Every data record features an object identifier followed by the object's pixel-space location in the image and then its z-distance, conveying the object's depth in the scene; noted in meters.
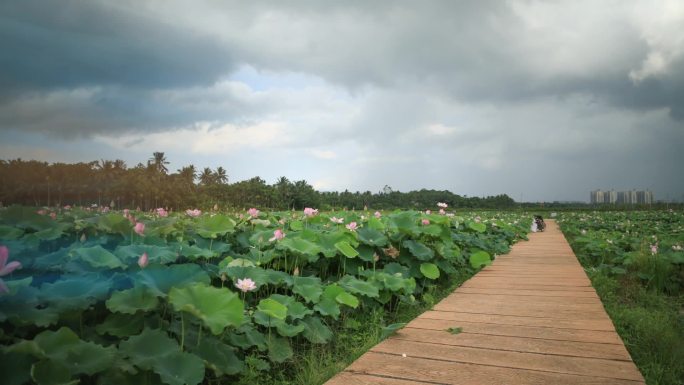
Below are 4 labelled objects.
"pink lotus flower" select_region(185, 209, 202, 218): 3.34
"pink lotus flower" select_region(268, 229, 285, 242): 2.59
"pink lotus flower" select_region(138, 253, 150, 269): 1.67
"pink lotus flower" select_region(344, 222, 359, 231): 3.34
